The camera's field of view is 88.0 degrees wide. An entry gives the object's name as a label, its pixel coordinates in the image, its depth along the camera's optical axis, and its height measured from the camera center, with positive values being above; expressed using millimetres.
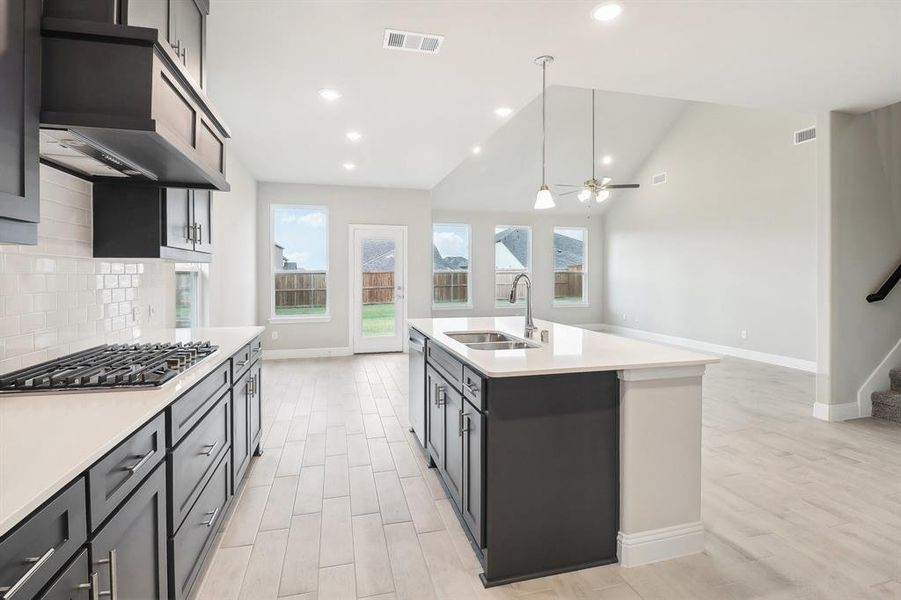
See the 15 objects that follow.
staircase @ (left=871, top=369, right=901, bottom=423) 4090 -911
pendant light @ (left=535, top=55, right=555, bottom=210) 3201 +693
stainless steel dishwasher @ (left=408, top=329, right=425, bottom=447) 3275 -637
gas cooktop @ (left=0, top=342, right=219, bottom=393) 1587 -288
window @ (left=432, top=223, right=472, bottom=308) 9953 +658
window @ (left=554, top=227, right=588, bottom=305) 10695 +750
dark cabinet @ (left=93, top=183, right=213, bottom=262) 2367 +380
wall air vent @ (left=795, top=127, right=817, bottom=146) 5945 +2122
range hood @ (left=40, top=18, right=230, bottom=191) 1441 +656
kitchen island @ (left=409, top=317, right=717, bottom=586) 1953 -703
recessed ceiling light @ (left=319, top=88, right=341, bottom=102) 3809 +1676
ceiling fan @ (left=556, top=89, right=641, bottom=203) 5652 +1344
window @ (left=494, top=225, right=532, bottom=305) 10297 +923
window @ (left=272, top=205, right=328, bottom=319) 7523 +564
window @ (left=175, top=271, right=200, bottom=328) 4199 -33
